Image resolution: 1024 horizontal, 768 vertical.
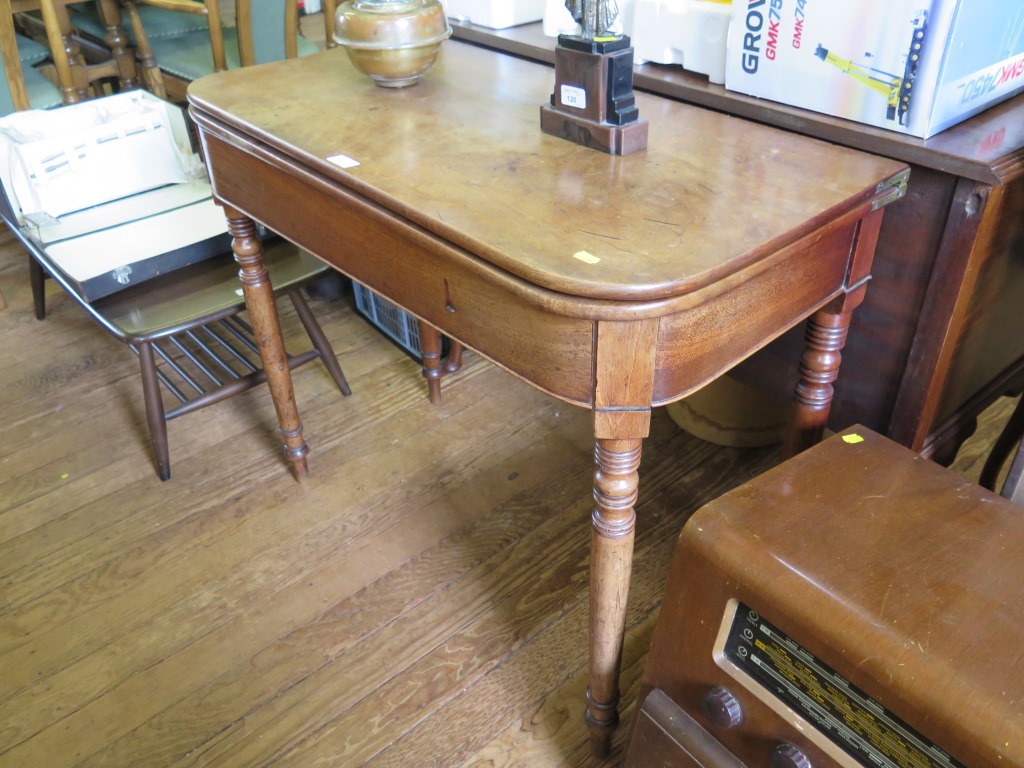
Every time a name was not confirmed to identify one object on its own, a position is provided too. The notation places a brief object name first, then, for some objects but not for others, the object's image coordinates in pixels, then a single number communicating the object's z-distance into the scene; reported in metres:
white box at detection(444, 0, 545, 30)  1.51
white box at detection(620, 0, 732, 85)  1.21
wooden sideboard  0.99
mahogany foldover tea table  0.84
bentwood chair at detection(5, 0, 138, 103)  2.31
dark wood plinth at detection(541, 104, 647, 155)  1.05
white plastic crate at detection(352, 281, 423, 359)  2.11
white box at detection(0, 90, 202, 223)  1.82
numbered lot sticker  1.06
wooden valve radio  0.74
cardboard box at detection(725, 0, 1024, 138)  0.96
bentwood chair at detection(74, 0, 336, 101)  2.41
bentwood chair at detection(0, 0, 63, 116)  2.11
